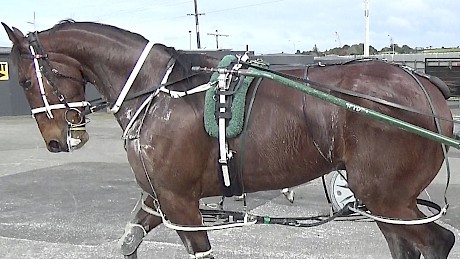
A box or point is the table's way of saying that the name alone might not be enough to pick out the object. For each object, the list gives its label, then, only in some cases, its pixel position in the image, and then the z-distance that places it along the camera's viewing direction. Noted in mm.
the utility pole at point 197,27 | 46084
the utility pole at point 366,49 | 32438
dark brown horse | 3297
